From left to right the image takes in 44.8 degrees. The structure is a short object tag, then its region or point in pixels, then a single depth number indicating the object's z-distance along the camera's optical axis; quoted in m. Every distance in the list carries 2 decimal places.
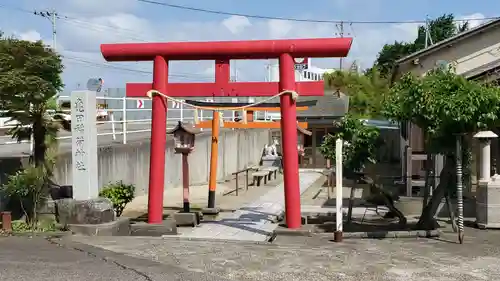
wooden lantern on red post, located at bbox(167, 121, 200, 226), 13.22
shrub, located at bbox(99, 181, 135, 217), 11.48
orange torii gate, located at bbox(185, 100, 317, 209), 11.23
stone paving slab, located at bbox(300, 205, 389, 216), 13.58
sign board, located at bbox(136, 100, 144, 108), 23.64
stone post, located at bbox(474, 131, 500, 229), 10.55
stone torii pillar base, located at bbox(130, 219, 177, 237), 10.67
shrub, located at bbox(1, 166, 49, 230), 10.04
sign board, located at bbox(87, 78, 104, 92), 17.63
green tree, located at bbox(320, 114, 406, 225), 10.65
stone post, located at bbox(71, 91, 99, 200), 10.11
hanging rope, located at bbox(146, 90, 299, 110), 10.31
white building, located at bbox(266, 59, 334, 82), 70.79
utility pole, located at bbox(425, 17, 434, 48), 42.97
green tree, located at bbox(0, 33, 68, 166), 10.10
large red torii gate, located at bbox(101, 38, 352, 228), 10.25
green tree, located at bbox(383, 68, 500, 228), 8.98
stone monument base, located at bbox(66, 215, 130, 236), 9.66
